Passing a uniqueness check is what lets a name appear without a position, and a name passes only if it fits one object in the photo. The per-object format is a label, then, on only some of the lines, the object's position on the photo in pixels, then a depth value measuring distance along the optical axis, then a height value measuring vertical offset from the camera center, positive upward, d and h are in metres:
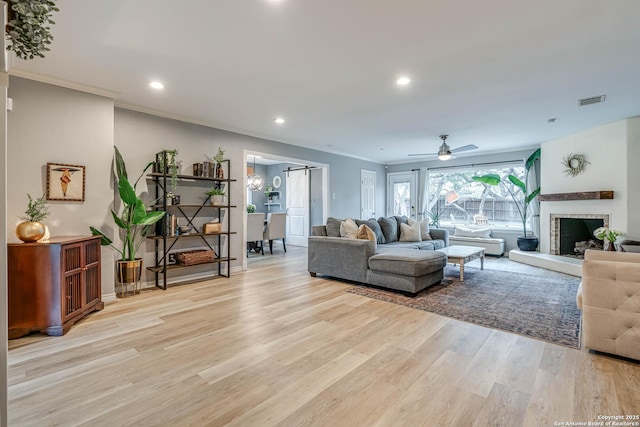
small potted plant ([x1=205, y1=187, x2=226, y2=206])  4.73 +0.28
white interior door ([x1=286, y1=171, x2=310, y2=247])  8.42 +0.13
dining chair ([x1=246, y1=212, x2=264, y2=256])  6.82 -0.34
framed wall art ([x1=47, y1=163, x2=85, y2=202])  3.22 +0.34
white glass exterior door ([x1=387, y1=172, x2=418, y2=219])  8.65 +0.57
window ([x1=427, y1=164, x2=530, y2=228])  7.25 +0.37
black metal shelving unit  4.14 -0.31
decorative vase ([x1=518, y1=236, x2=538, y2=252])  6.30 -0.65
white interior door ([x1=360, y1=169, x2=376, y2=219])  8.36 +0.54
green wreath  5.42 +0.92
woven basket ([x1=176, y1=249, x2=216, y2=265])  4.40 -0.68
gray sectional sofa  3.80 -0.69
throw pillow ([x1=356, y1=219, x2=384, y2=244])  5.52 -0.28
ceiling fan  5.33 +1.11
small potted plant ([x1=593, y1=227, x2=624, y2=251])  4.67 -0.37
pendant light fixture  8.42 +0.87
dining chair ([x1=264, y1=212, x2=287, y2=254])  7.38 -0.38
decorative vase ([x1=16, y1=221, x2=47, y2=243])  2.69 -0.17
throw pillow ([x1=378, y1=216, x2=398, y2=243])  5.99 -0.34
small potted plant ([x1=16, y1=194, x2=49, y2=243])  2.69 -0.12
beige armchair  2.13 -0.70
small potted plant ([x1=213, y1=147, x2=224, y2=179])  4.79 +0.77
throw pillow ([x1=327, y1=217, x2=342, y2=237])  5.06 -0.25
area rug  2.80 -1.07
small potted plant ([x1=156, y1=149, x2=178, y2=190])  4.13 +0.70
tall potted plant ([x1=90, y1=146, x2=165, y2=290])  3.63 -0.12
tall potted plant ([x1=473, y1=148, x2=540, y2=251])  6.34 +0.44
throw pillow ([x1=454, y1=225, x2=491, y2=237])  7.20 -0.48
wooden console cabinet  2.62 -0.68
